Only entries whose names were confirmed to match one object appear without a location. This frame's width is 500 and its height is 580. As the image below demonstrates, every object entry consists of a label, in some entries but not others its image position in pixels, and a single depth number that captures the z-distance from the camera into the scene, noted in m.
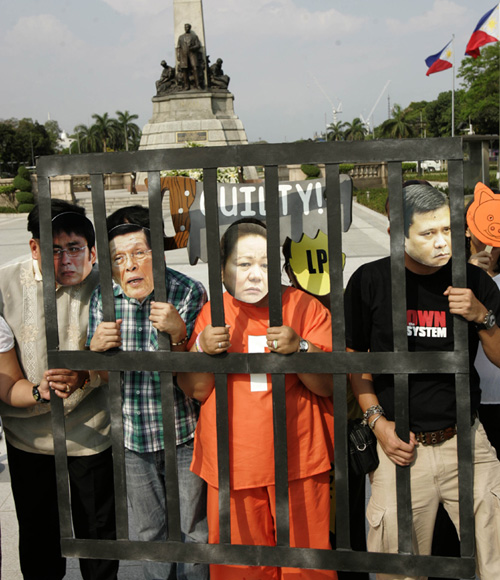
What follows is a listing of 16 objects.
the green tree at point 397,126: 69.50
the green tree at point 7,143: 64.25
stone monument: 25.00
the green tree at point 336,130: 85.56
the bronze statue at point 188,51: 24.80
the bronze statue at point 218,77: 26.44
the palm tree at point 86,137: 76.06
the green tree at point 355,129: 83.56
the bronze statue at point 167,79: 26.28
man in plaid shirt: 2.25
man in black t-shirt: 2.12
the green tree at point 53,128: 90.75
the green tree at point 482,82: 38.06
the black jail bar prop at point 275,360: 1.85
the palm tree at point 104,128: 76.06
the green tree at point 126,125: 76.62
